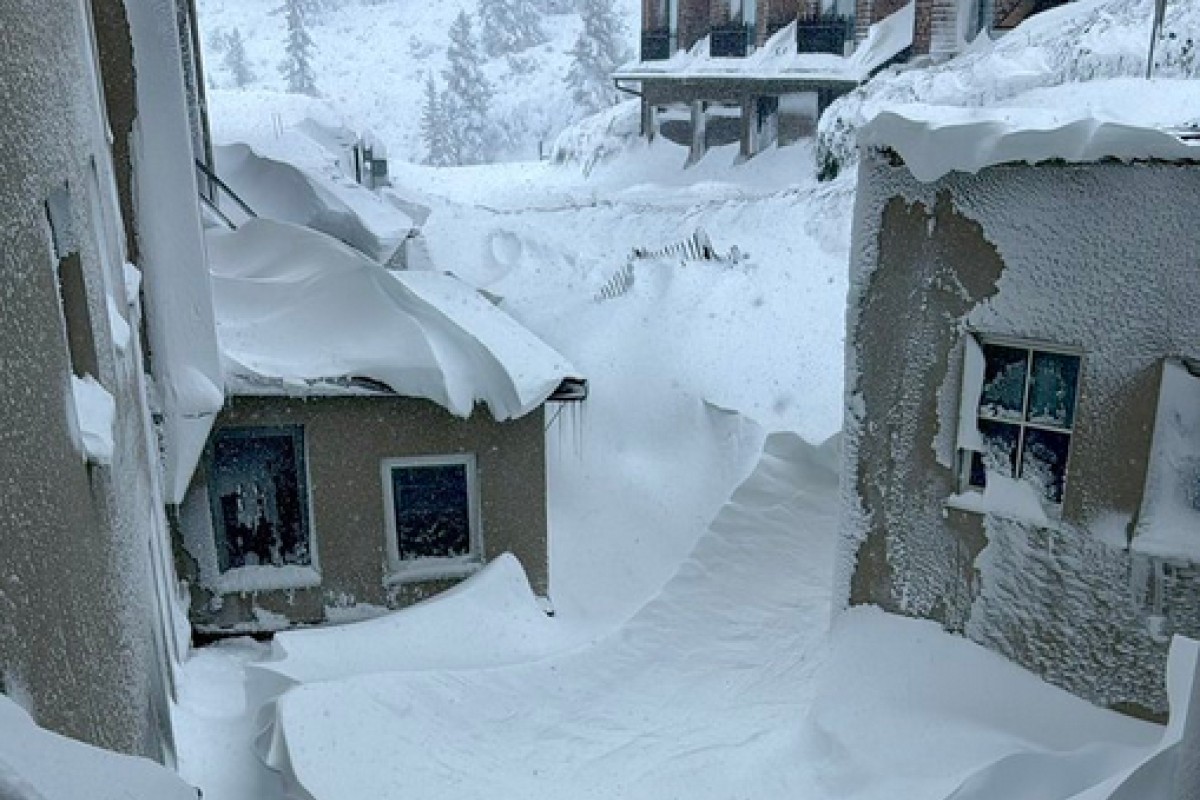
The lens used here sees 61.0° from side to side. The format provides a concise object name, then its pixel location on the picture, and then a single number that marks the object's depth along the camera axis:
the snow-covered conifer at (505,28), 72.50
